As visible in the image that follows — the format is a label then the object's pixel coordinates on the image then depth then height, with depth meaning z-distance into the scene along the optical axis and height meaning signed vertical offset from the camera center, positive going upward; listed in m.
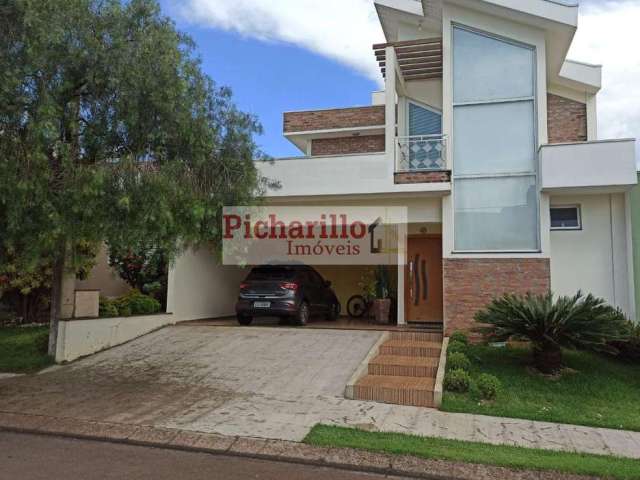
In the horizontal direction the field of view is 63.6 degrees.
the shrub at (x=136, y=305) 11.52 -0.56
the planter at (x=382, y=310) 13.09 -0.65
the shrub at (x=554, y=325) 7.97 -0.59
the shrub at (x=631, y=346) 9.23 -1.06
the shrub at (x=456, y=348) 9.20 -1.12
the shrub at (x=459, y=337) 10.00 -1.01
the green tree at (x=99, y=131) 6.21 +1.97
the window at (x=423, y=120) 13.38 +4.34
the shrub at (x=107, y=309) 11.00 -0.63
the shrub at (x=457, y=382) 7.75 -1.44
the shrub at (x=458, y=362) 8.35 -1.25
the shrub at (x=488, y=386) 7.59 -1.48
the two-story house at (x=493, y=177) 10.52 +2.30
